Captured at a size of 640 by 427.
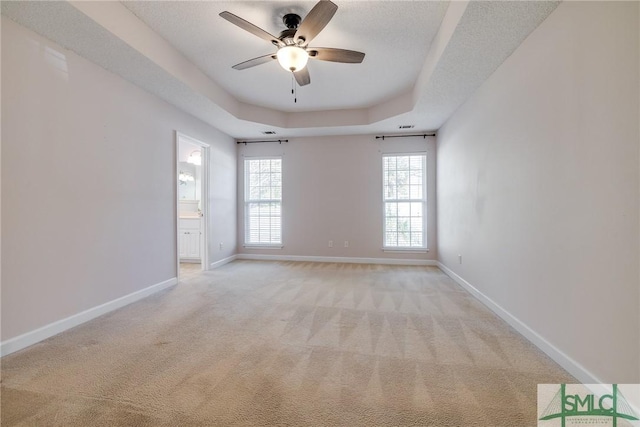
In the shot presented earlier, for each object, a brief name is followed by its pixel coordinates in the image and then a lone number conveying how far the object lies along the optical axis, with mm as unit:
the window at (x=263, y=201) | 5836
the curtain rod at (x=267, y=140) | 5723
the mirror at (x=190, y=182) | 6184
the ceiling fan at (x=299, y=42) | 2051
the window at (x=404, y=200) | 5359
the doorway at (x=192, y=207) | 4832
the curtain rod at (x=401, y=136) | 5247
